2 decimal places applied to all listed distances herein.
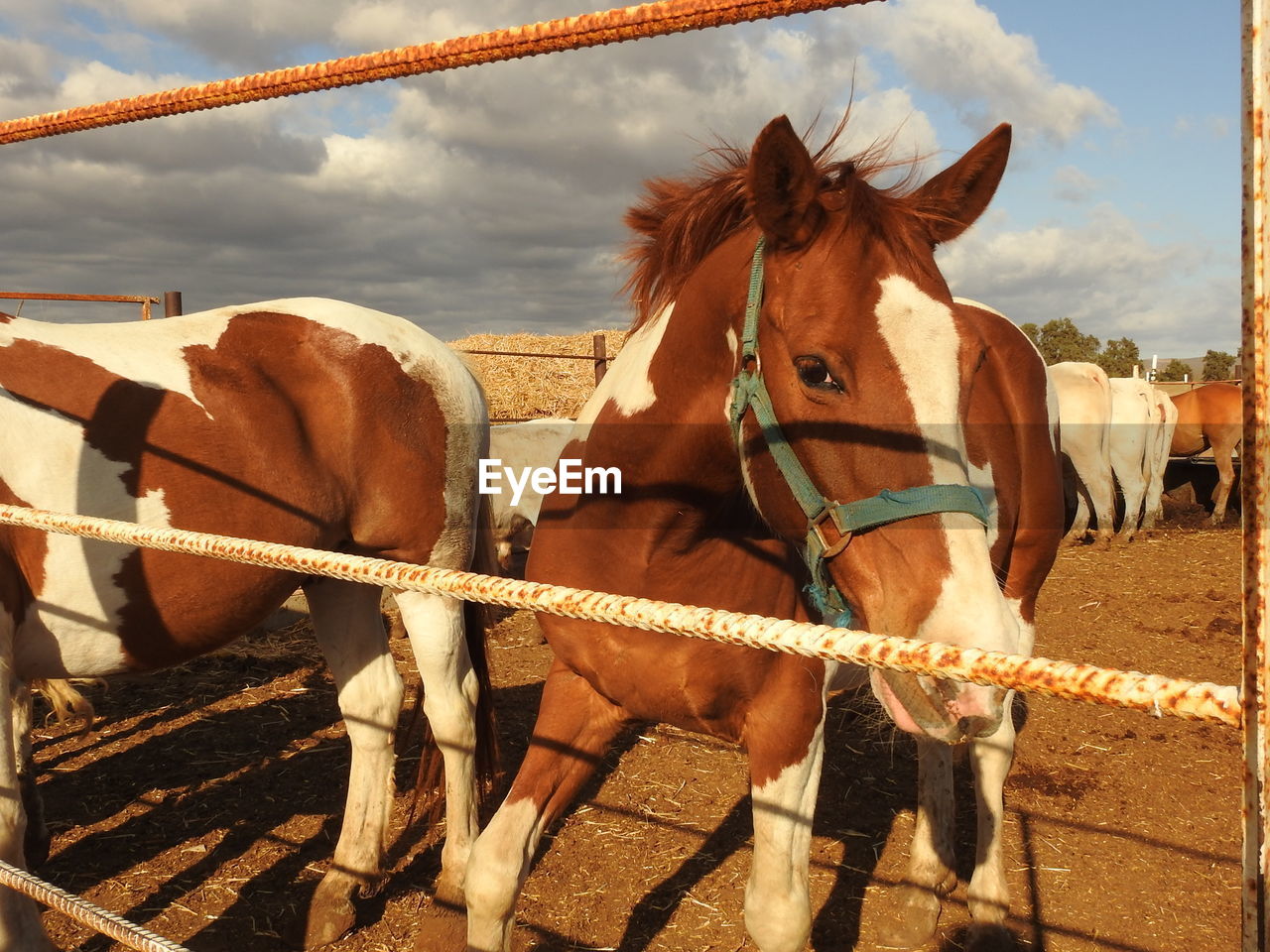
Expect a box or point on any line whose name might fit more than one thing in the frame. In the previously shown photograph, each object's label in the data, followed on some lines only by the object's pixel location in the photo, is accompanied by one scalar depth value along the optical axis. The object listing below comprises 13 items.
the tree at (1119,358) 32.59
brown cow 12.57
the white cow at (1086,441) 10.75
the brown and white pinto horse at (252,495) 2.45
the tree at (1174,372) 34.72
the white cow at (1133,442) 11.20
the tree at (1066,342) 35.16
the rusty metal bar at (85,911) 1.18
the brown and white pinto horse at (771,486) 1.44
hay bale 13.00
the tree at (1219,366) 31.52
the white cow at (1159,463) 11.62
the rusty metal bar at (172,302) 6.80
